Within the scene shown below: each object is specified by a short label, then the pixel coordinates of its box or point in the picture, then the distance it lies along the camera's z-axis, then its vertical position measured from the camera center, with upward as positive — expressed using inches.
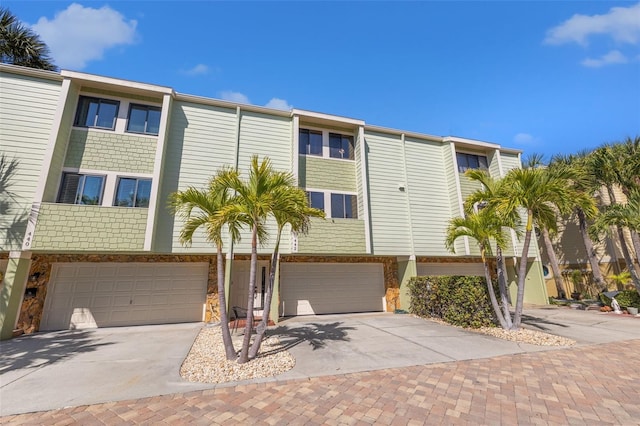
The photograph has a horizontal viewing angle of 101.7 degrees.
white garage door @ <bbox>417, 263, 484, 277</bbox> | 584.4 +1.4
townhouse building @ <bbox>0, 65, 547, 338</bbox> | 368.2 +113.9
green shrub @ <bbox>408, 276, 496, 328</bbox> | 358.3 -45.7
